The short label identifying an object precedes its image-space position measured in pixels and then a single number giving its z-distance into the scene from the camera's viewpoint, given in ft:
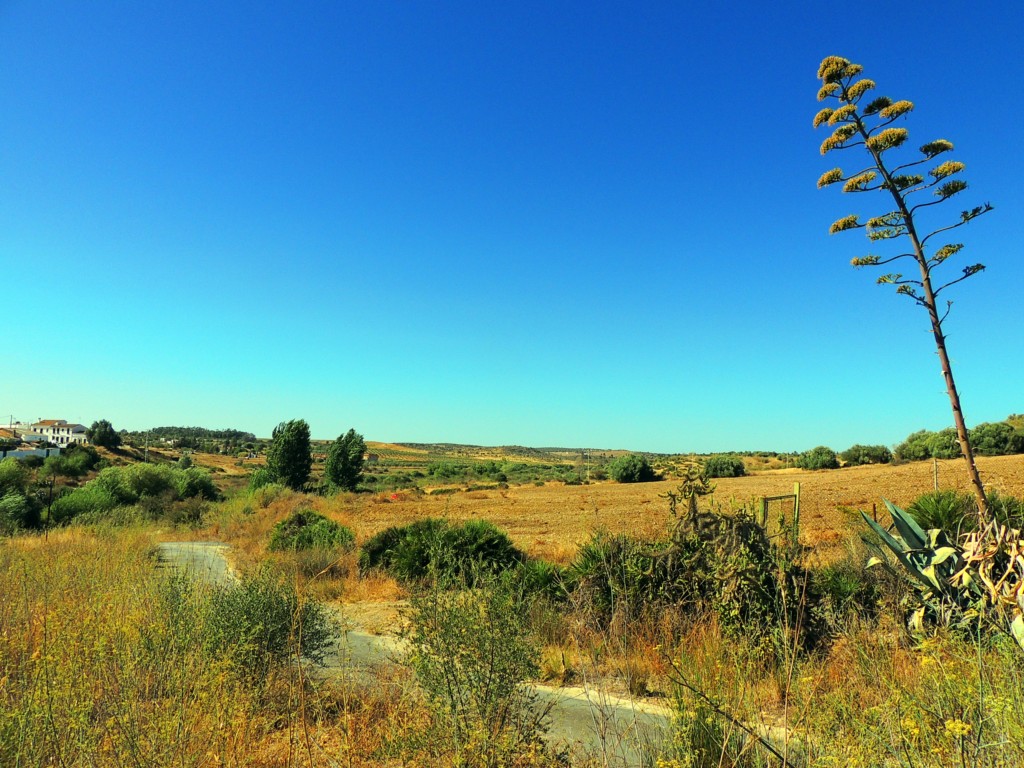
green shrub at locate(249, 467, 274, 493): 128.30
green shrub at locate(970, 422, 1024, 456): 126.31
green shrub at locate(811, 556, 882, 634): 18.87
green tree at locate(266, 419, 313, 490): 137.49
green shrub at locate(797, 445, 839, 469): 170.30
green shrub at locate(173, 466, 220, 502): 112.57
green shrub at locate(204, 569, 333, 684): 16.56
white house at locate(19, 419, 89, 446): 414.00
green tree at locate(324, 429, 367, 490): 151.23
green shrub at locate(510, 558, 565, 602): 27.53
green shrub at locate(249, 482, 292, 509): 103.66
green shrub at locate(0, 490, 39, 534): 64.01
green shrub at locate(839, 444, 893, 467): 165.37
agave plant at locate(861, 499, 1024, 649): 10.26
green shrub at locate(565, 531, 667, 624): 23.10
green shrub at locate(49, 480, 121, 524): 72.49
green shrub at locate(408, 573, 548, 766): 11.18
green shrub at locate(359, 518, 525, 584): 37.93
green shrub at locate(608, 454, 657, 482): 185.06
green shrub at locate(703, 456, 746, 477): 171.32
